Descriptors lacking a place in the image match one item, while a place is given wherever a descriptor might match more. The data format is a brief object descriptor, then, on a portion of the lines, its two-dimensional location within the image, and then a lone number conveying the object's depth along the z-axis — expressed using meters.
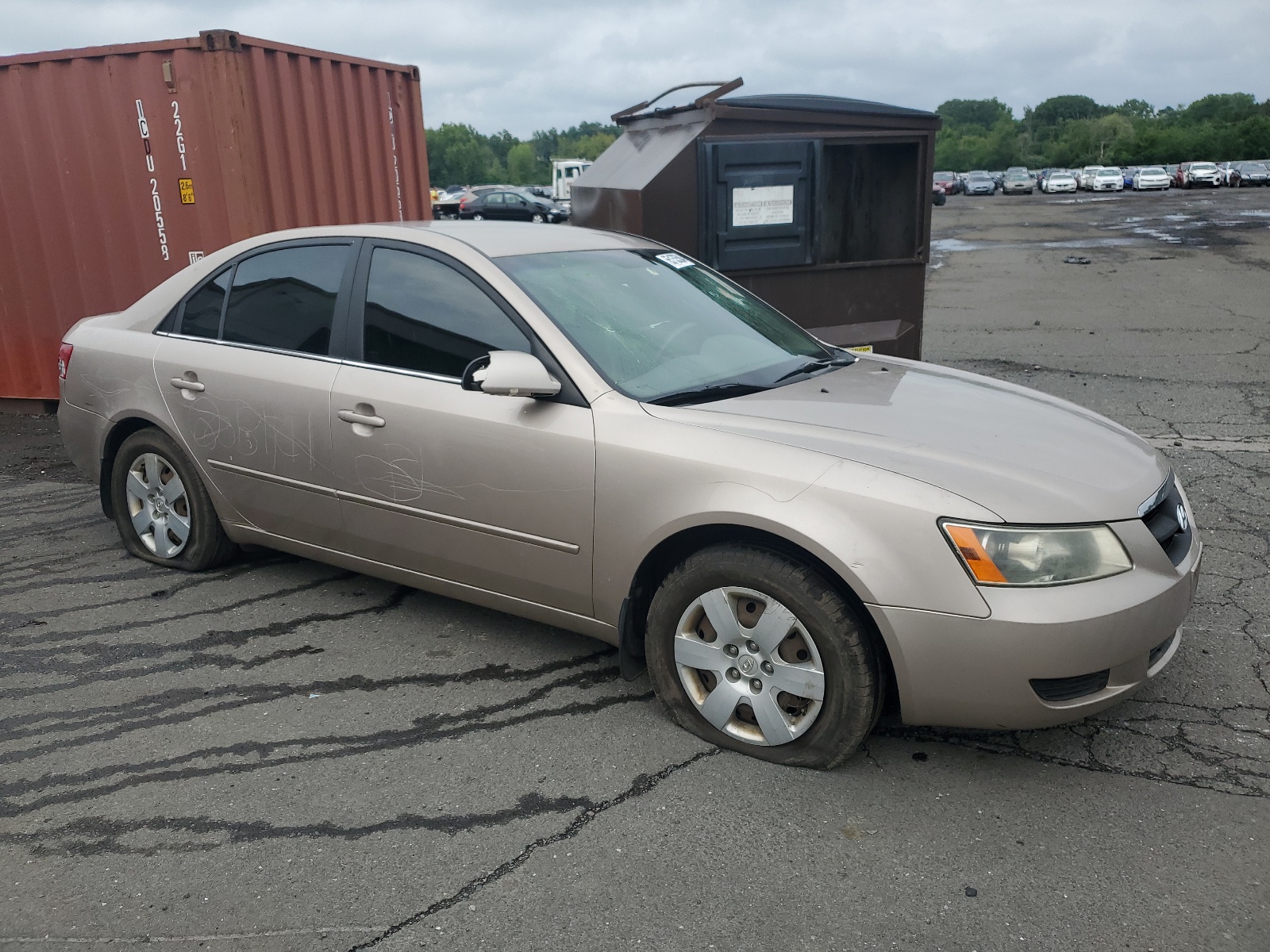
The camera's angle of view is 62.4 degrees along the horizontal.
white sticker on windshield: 4.33
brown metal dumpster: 6.53
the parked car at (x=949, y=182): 60.78
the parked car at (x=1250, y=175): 52.56
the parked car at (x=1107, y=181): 56.41
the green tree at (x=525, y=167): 156.25
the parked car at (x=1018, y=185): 59.16
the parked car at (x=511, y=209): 37.38
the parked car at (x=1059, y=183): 57.88
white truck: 46.59
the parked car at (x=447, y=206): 42.81
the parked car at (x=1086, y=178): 58.50
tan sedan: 2.83
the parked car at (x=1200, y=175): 53.00
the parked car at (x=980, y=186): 60.22
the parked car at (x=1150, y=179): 54.56
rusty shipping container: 7.04
